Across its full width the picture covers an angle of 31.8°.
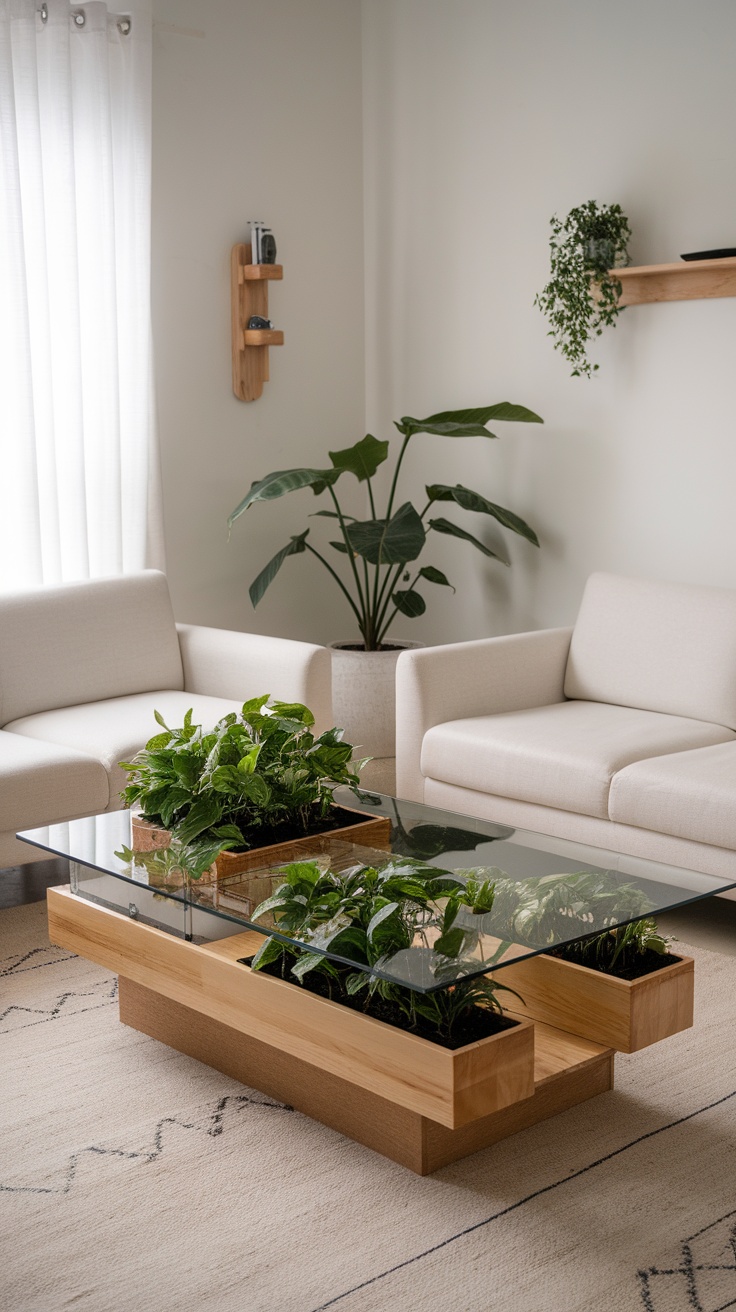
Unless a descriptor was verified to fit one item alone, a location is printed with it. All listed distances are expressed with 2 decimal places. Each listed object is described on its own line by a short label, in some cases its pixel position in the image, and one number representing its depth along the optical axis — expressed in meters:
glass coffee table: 1.96
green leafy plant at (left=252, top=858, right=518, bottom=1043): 1.96
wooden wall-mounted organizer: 4.82
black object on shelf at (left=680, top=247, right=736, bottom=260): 3.93
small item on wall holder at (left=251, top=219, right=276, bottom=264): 4.80
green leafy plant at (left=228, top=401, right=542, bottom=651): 4.38
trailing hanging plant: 4.23
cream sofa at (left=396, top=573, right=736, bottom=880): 3.19
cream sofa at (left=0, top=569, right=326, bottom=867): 3.49
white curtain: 4.17
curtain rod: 4.15
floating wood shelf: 4.00
